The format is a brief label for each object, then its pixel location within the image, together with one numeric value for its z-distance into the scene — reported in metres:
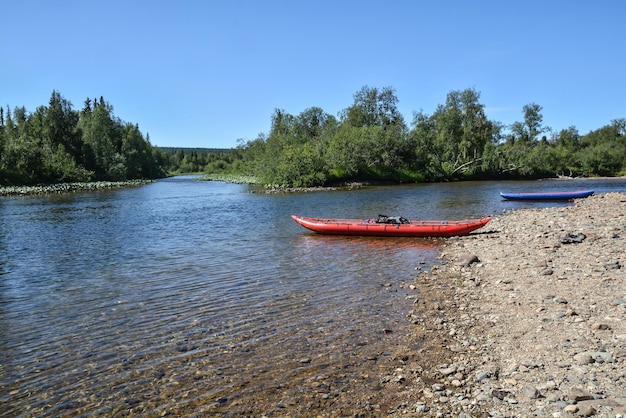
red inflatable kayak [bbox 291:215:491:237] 21.11
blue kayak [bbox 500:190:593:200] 39.66
